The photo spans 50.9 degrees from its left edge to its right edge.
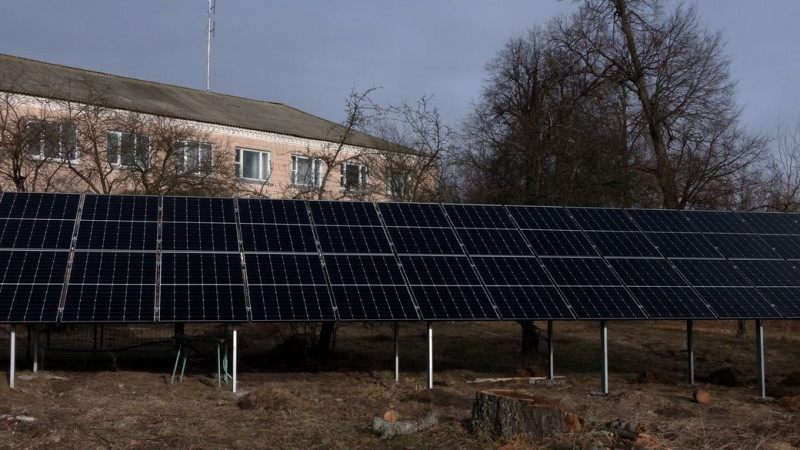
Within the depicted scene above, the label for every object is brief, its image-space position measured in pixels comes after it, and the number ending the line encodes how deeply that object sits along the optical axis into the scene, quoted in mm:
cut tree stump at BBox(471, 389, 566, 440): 11367
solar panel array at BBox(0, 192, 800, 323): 14656
